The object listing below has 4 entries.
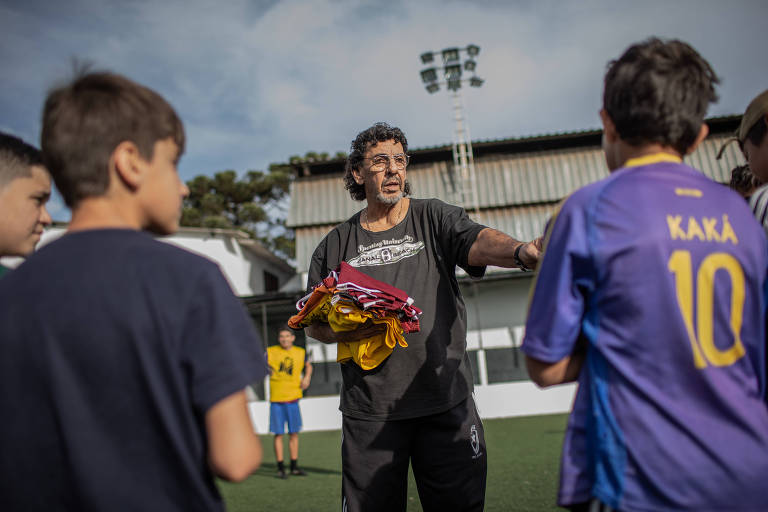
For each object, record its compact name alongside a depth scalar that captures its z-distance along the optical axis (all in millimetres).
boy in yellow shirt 8758
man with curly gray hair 2643
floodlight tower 18188
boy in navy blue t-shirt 1199
